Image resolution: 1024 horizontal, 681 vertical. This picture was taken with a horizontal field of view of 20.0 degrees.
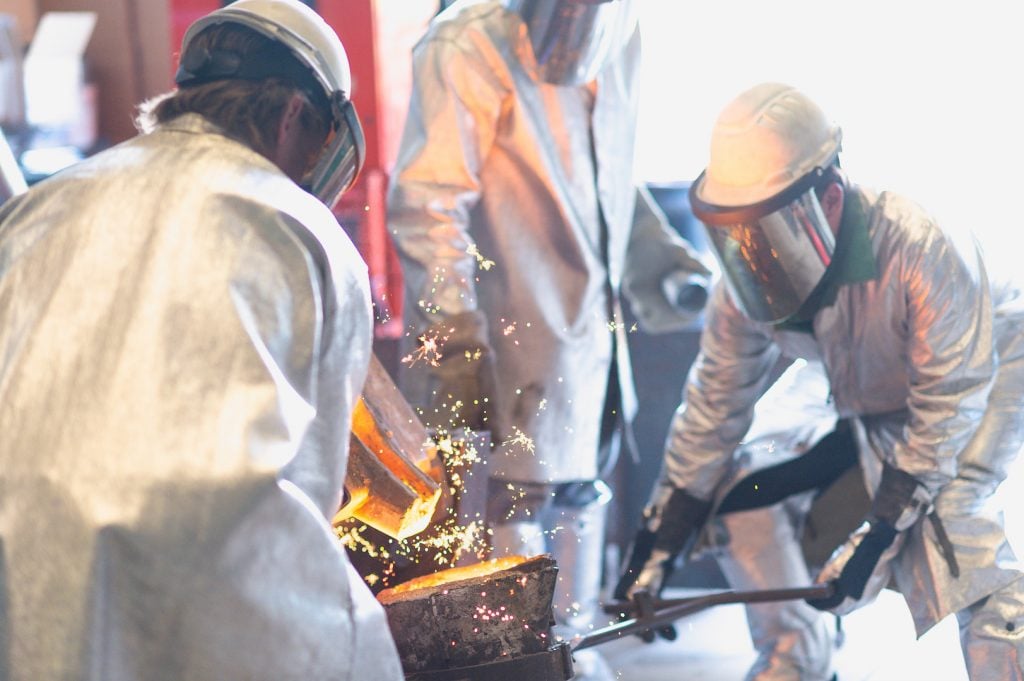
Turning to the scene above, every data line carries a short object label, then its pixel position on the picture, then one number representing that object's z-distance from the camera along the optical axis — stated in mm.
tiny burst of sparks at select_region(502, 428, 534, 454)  5736
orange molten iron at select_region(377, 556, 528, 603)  4594
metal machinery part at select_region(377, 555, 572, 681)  4521
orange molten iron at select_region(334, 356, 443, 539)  4621
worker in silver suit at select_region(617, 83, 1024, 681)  5297
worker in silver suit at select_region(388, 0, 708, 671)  5568
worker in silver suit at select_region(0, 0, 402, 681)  4214
